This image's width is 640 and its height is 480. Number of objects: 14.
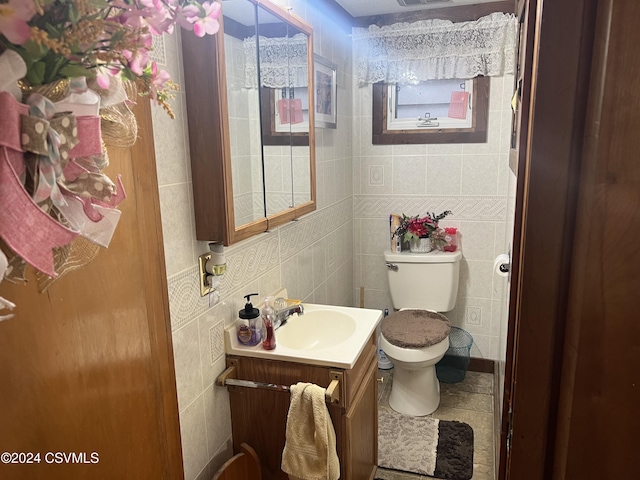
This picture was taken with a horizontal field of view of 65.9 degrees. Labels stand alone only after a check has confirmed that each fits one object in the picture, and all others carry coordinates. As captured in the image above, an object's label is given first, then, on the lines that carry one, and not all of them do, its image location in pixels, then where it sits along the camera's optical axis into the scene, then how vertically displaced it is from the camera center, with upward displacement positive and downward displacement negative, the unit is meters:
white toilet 2.60 -1.02
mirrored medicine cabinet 1.42 +0.07
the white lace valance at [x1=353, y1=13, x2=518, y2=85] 2.79 +0.51
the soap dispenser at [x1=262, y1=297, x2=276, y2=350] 1.71 -0.65
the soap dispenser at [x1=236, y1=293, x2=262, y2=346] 1.71 -0.63
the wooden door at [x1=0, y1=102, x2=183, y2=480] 0.88 -0.44
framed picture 2.42 +0.25
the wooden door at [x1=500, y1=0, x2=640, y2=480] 0.64 -0.15
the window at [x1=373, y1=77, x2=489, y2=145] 2.94 +0.16
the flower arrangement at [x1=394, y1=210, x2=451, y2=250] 3.03 -0.55
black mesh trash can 3.11 -1.39
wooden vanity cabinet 1.68 -0.92
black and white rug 2.36 -1.53
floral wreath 0.51 +0.05
